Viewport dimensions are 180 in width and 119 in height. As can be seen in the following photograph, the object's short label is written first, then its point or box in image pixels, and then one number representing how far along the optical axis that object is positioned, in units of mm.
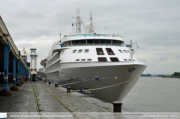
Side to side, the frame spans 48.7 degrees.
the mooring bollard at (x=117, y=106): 10875
